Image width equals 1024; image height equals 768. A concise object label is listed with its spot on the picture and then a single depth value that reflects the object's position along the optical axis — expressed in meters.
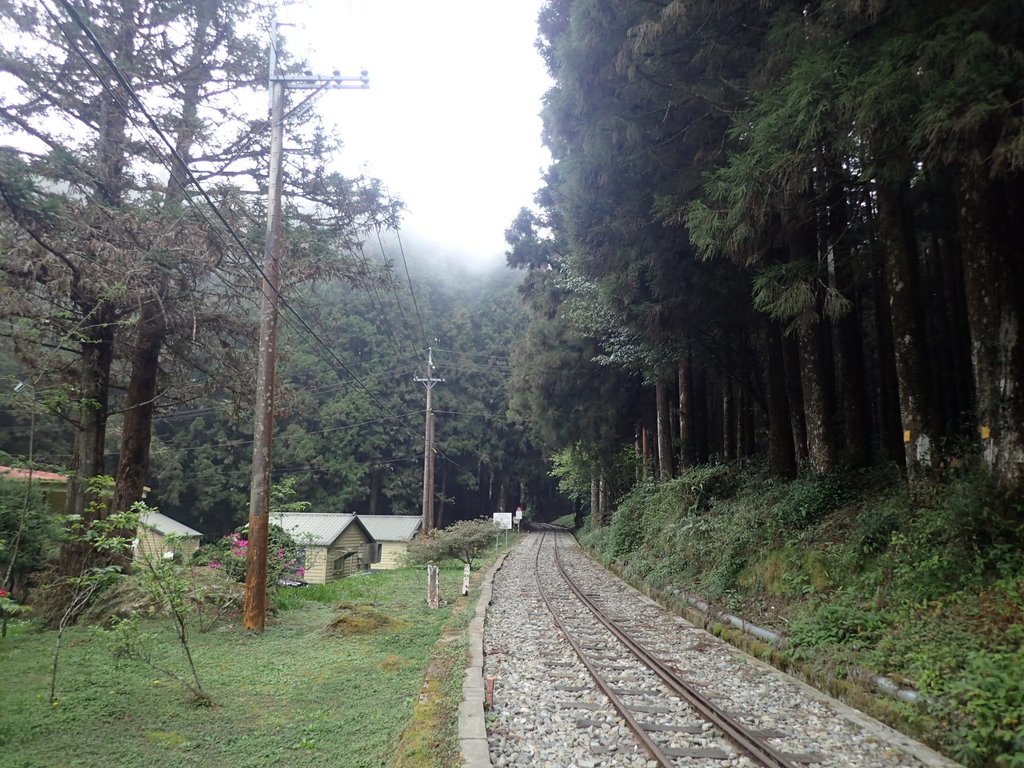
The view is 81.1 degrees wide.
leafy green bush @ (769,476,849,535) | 9.23
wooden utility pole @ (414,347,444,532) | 24.83
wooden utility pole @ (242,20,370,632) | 8.66
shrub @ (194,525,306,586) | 10.91
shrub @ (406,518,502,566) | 20.02
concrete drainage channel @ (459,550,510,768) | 4.14
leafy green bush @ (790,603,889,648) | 6.23
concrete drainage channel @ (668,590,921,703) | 5.08
